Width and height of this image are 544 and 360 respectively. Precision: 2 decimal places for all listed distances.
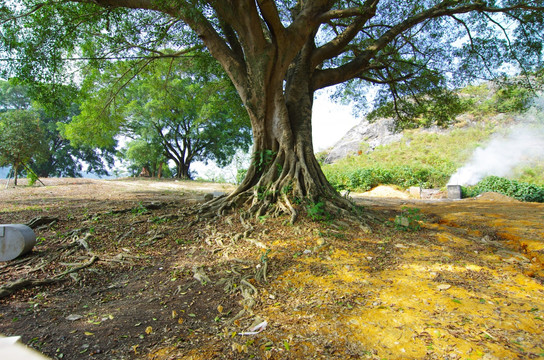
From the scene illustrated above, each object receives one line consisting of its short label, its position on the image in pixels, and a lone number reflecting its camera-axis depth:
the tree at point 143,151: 18.16
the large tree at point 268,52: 5.03
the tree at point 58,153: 24.73
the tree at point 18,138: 12.03
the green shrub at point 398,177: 16.34
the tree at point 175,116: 8.27
